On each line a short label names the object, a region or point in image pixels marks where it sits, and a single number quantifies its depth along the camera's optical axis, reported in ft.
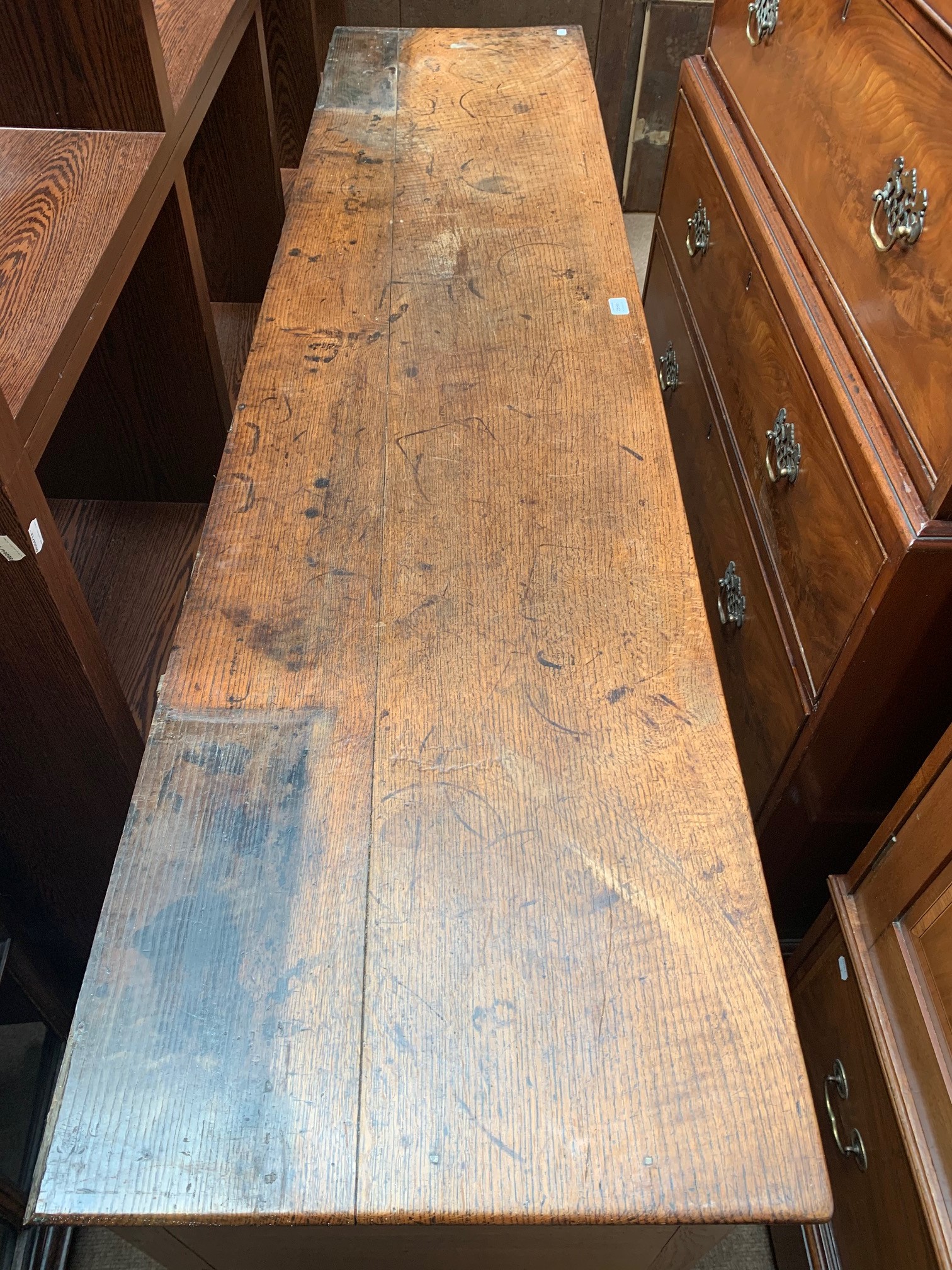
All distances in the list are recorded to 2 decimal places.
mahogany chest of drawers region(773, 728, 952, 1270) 2.71
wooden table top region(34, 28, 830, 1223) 1.89
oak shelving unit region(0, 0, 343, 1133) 2.72
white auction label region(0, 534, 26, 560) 2.43
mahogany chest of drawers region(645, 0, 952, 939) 2.96
